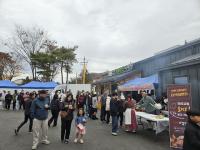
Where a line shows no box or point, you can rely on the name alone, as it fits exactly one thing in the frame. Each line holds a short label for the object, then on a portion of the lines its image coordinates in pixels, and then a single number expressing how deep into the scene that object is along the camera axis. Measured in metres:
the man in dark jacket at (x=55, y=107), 6.90
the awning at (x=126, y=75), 15.79
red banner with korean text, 4.53
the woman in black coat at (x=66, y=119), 5.27
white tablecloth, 5.47
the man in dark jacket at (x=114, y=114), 6.32
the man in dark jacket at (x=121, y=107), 7.19
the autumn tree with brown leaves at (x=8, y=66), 29.74
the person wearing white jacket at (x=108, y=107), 8.15
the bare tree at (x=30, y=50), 25.01
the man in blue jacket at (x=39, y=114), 4.75
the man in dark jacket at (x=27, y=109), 6.05
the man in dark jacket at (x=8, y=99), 14.05
